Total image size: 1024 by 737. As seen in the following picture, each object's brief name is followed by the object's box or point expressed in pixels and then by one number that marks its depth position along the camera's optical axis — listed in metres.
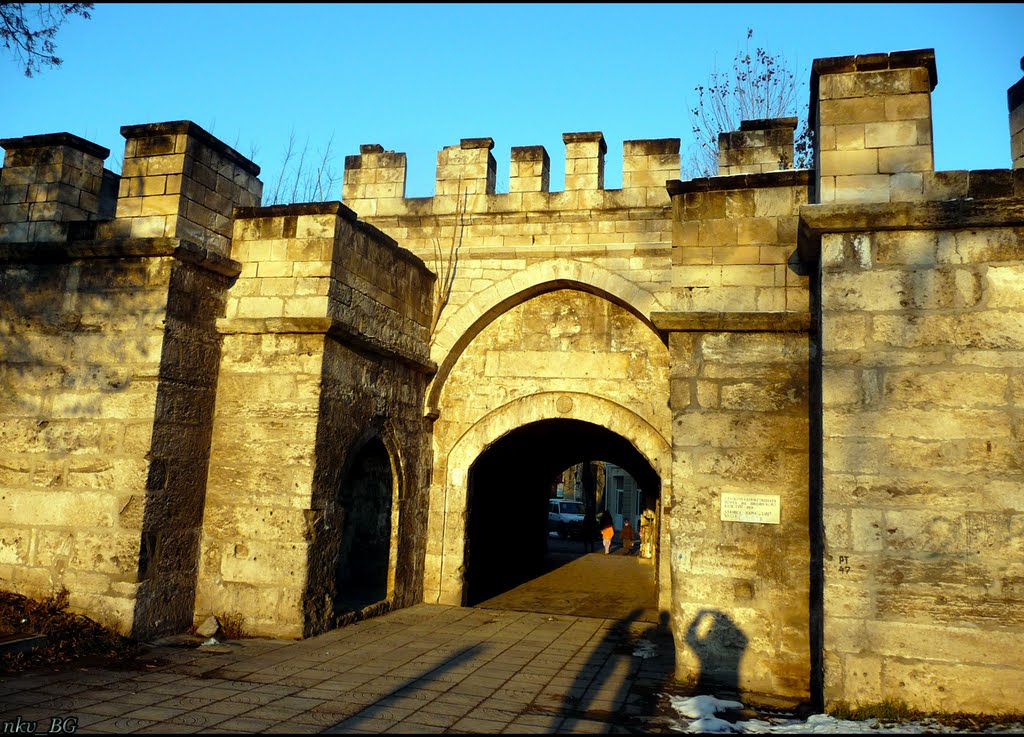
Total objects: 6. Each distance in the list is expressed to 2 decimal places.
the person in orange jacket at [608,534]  17.41
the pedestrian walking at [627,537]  18.38
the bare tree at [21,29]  5.12
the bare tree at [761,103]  12.59
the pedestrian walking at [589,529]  18.02
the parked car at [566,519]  22.56
